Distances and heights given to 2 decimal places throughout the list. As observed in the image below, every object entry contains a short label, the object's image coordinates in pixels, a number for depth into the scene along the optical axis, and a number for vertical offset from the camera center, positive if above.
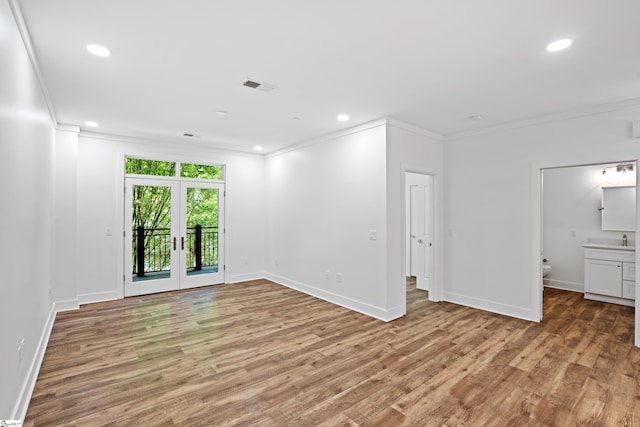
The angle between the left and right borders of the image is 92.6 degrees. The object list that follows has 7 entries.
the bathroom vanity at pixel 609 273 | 4.79 -0.96
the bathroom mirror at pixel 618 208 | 5.03 +0.09
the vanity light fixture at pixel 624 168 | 5.11 +0.77
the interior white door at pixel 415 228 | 6.04 -0.29
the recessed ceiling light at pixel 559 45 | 2.33 +1.32
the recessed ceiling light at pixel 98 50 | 2.45 +1.36
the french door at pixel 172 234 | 5.50 -0.37
